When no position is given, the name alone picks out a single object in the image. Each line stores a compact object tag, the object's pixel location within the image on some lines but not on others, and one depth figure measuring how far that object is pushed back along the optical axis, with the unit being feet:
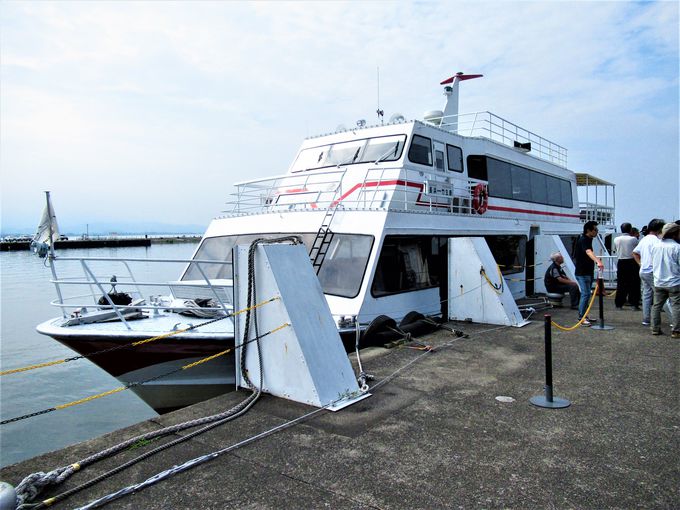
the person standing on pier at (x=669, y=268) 23.93
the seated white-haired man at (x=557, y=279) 37.20
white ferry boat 20.22
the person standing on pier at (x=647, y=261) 26.18
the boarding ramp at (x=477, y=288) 27.86
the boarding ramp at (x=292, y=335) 14.92
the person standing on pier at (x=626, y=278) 33.60
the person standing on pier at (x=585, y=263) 27.99
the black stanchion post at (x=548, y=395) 14.74
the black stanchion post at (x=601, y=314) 26.37
